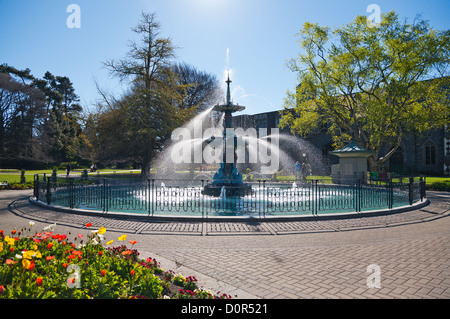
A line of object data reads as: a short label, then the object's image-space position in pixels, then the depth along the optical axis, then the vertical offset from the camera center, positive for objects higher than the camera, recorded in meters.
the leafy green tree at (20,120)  34.06 +5.70
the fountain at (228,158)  15.30 +0.30
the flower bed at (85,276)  3.19 -1.45
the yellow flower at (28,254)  3.08 -1.00
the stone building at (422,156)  35.28 +0.69
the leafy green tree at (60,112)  39.47 +10.29
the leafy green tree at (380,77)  20.72 +6.97
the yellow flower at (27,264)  3.04 -1.09
